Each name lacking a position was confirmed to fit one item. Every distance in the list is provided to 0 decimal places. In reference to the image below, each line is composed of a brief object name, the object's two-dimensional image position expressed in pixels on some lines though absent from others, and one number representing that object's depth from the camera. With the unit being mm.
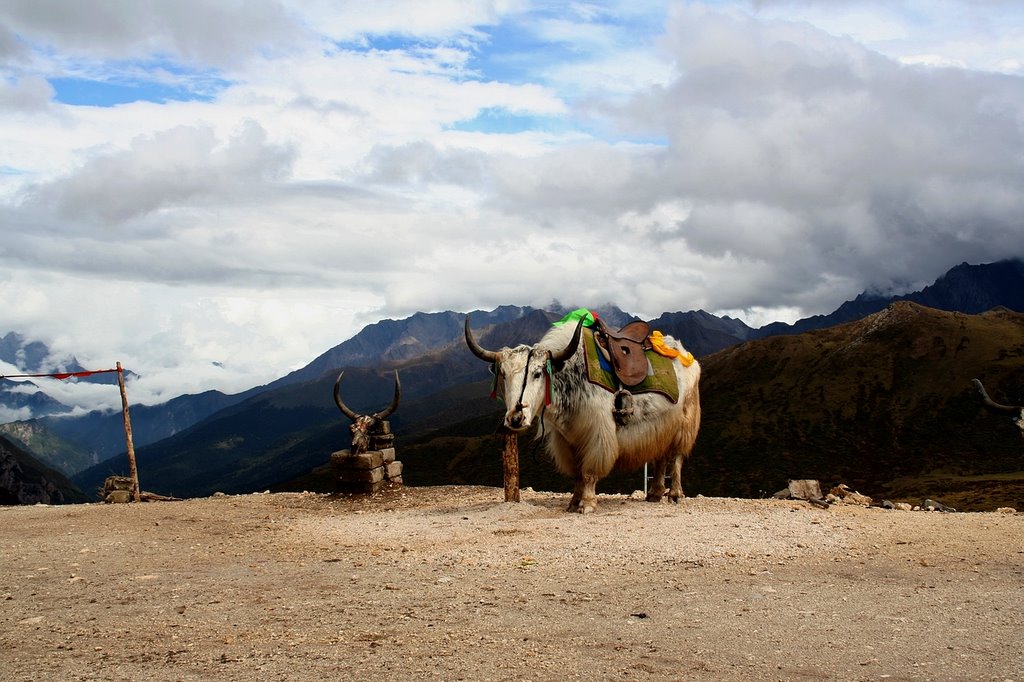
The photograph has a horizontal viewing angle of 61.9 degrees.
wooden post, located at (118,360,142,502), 20734
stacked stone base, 19344
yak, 13906
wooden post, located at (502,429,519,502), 16625
